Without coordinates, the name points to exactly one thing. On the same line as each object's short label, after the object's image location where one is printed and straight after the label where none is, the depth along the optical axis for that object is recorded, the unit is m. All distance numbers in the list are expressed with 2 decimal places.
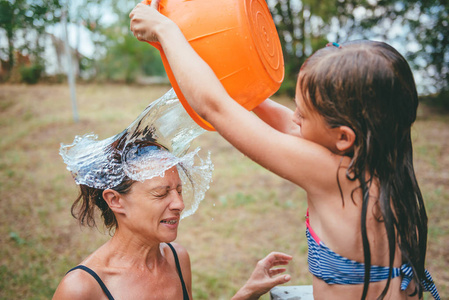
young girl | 1.14
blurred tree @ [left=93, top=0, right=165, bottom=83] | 13.52
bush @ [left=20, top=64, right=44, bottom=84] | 13.03
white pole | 8.49
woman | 1.80
